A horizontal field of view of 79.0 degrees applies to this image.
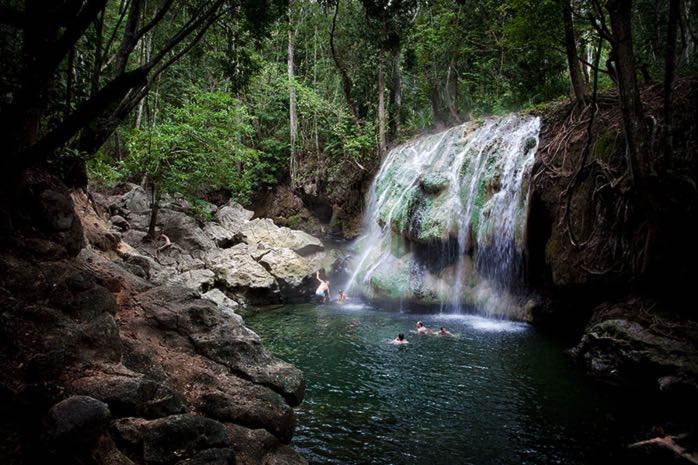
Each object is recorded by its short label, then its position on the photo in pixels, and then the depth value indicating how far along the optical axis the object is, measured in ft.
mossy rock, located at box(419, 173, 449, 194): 54.03
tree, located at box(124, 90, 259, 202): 52.65
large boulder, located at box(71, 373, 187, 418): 11.76
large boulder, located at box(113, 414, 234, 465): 11.18
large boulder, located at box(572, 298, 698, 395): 24.84
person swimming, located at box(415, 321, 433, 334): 39.52
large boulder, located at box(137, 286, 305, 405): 17.72
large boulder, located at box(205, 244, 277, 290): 54.44
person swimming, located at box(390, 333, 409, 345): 36.73
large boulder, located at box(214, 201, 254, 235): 68.13
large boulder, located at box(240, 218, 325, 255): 64.75
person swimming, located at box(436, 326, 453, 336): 38.54
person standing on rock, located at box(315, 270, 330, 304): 57.31
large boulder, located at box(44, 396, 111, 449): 9.70
